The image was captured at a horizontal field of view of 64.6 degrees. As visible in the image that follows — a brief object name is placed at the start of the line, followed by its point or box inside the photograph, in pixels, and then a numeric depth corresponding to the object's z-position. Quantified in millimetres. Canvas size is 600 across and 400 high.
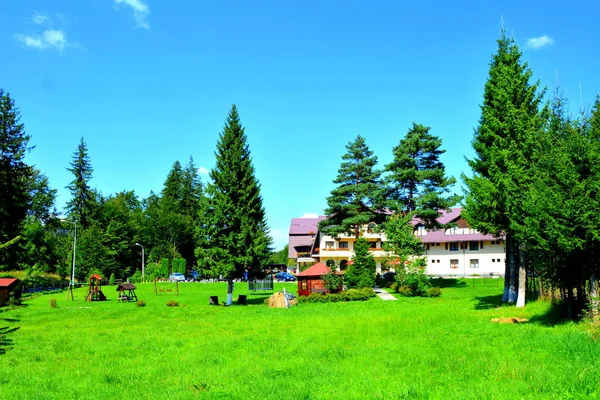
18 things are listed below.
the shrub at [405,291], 41656
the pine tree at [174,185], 111875
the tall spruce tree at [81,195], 84938
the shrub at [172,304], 37666
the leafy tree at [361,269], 43844
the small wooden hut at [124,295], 43253
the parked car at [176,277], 77075
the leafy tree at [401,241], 44781
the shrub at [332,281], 42250
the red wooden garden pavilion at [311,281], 42688
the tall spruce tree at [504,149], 27406
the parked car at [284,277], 75500
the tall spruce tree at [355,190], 55312
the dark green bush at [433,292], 40094
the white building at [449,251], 66625
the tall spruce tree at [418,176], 49594
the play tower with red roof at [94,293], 45750
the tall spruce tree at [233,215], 39812
